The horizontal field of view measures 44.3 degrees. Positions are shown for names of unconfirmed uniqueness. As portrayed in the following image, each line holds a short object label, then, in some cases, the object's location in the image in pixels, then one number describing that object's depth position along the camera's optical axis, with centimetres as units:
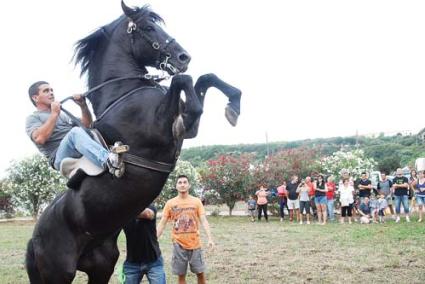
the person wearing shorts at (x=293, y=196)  2130
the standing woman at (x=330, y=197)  2022
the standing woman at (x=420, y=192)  1761
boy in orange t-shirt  770
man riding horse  424
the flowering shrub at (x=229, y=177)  2661
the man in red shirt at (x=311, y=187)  2081
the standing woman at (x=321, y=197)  1959
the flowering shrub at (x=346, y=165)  2483
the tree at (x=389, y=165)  4509
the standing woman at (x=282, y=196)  2263
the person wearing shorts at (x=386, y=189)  2111
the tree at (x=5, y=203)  3129
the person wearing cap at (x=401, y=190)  1859
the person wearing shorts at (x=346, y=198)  1928
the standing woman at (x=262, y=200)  2252
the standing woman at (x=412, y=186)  2041
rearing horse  418
